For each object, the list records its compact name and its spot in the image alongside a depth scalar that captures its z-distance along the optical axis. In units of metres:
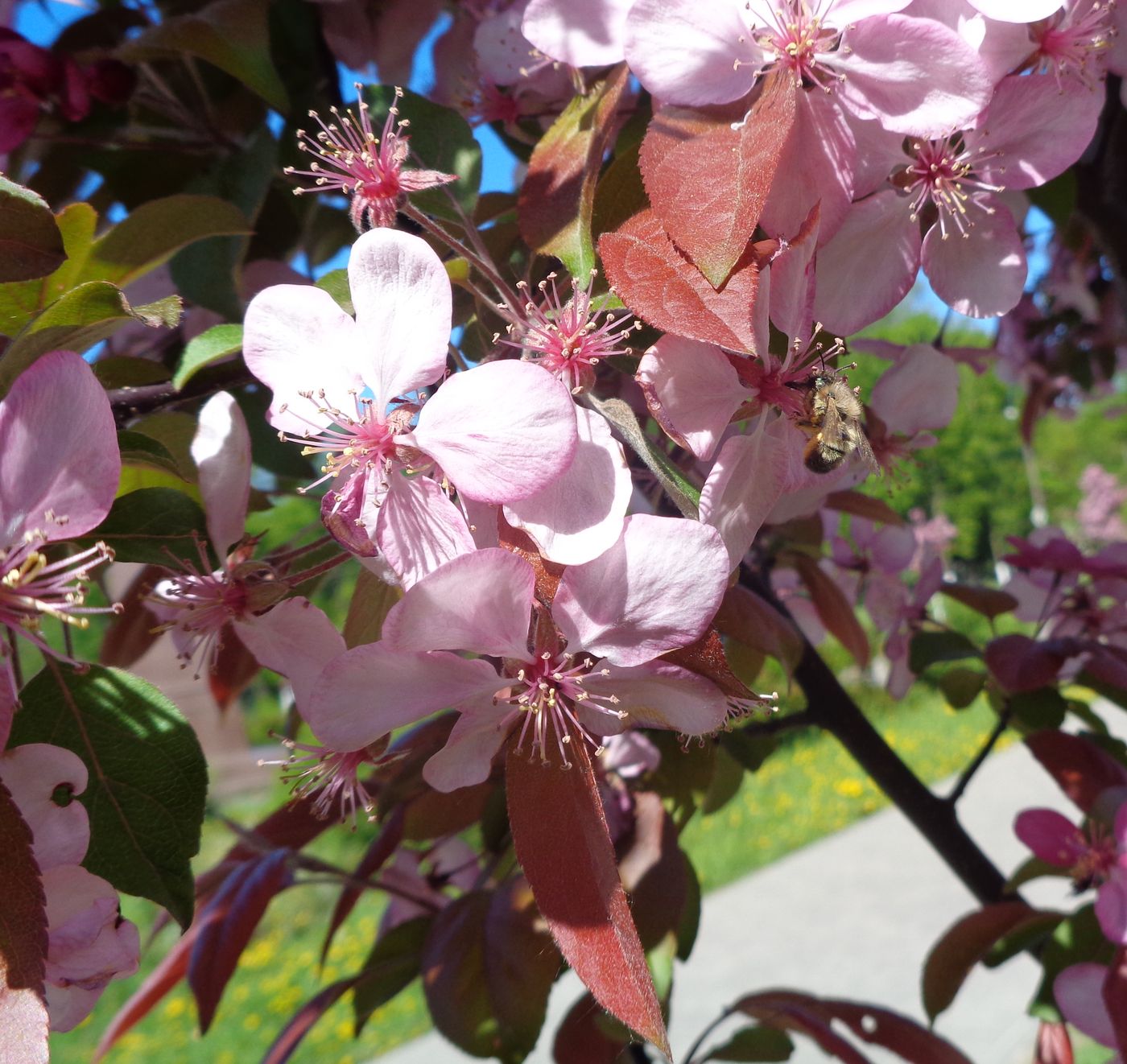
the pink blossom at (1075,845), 0.24
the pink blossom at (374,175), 0.15
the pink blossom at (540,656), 0.12
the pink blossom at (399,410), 0.12
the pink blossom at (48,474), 0.12
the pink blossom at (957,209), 0.14
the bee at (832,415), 0.14
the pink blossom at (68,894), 0.13
